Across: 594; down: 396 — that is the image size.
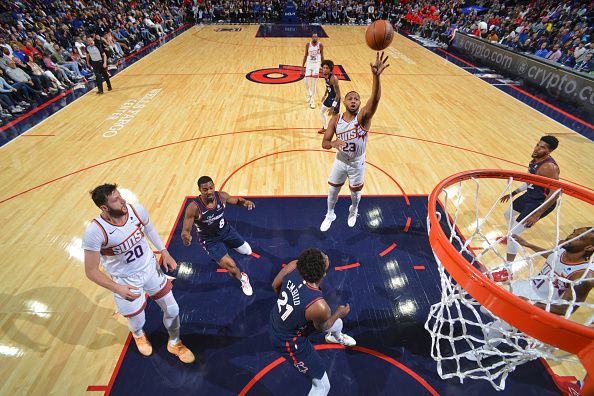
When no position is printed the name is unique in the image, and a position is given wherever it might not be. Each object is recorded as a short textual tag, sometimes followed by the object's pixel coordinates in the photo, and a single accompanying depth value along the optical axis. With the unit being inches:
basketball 183.3
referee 365.1
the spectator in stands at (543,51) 508.4
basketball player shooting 152.6
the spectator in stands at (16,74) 356.8
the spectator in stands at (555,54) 478.8
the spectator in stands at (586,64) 439.8
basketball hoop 68.7
